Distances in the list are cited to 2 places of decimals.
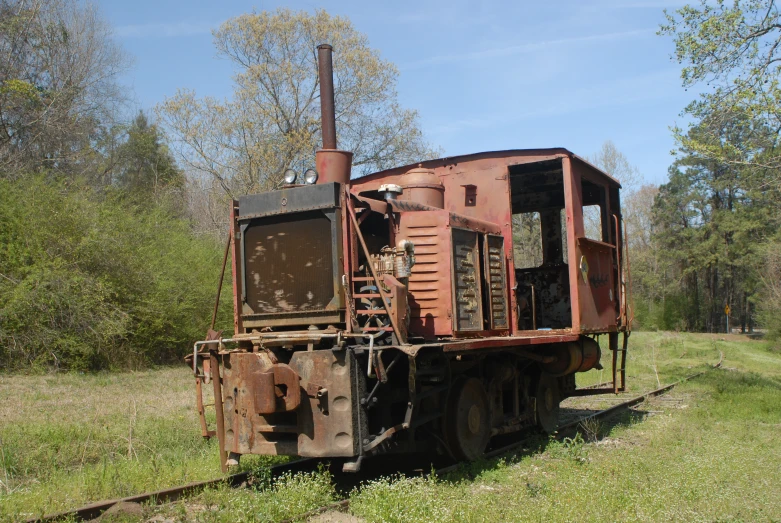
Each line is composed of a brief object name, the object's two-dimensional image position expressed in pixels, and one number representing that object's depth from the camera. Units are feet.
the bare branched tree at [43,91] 75.56
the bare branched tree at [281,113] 89.61
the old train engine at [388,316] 20.79
